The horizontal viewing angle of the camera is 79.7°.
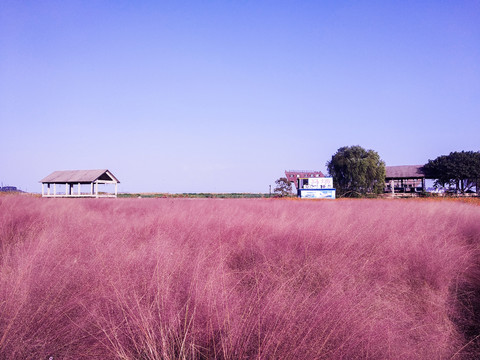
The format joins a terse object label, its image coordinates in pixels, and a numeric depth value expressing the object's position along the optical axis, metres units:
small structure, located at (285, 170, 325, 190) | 41.58
